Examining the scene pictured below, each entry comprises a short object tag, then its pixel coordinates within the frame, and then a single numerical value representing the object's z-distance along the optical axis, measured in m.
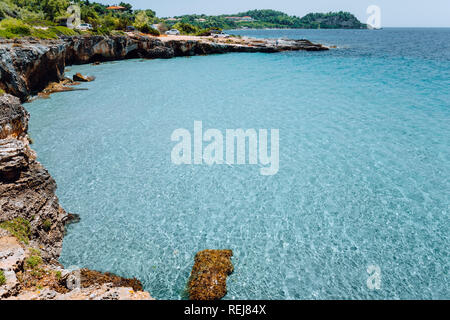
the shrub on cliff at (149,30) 64.81
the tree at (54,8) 67.75
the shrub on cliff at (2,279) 5.37
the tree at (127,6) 122.94
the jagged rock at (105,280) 7.62
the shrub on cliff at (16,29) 33.21
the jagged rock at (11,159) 8.77
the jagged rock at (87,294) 5.34
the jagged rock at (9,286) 5.19
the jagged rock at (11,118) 12.41
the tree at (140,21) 64.81
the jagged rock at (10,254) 5.93
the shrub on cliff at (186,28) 83.00
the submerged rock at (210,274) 7.51
